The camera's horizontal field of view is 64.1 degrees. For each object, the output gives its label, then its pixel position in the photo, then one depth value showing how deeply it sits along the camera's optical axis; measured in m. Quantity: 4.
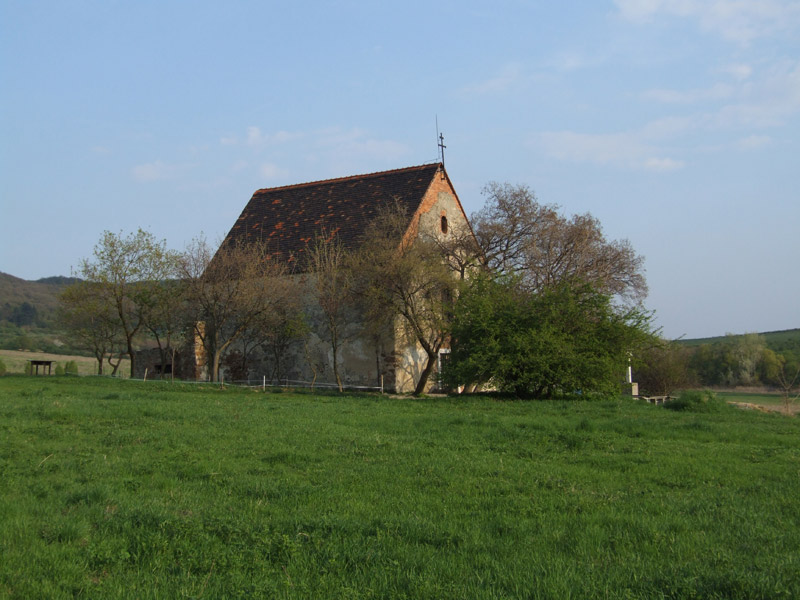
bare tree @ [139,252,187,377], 28.22
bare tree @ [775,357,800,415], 21.76
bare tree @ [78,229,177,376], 28.27
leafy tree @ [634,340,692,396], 42.50
